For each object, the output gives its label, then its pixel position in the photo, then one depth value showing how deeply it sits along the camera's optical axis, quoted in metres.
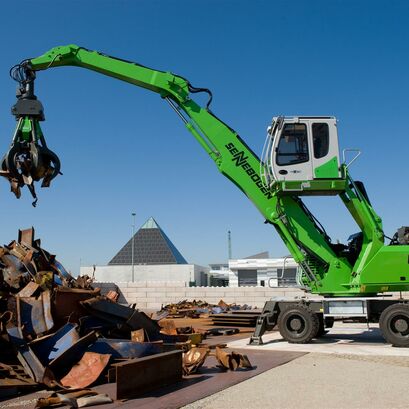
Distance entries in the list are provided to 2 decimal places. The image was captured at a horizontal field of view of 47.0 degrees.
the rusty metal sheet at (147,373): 6.12
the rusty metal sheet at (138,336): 8.72
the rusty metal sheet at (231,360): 8.01
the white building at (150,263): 69.06
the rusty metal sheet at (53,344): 7.16
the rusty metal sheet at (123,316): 8.84
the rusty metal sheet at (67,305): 8.34
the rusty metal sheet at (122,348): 7.51
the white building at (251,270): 61.69
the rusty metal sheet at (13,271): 9.43
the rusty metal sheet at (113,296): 12.09
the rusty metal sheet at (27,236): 11.60
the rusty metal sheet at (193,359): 7.78
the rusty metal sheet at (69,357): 6.90
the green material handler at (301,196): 11.05
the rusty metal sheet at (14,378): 6.39
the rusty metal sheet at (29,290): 8.52
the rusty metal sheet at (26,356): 6.67
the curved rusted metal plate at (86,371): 6.66
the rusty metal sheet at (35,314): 7.81
